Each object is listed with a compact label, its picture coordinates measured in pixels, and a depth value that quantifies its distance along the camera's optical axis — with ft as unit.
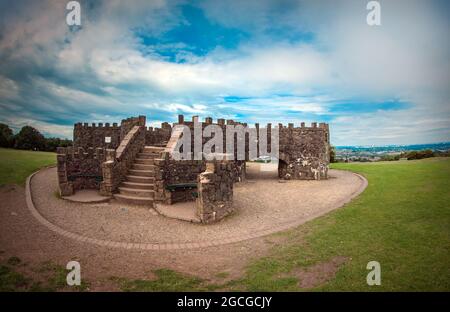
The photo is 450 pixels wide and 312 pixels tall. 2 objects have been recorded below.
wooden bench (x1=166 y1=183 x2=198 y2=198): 41.02
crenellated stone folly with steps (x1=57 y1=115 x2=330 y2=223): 35.35
